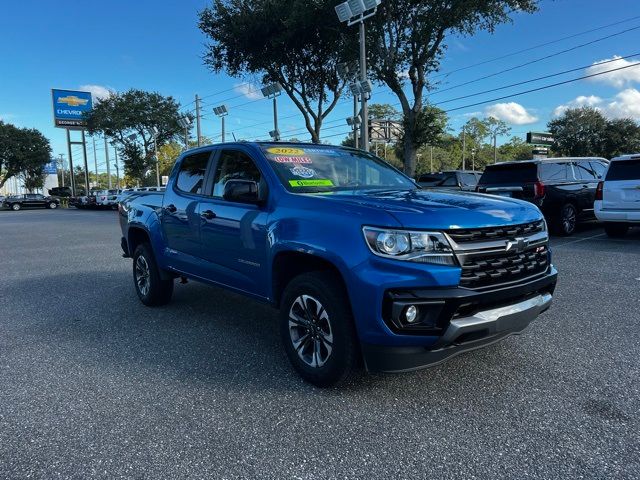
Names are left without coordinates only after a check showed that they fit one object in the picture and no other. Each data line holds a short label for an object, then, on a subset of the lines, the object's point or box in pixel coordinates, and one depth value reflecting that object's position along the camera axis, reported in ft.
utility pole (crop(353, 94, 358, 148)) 79.46
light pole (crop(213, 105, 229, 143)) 112.06
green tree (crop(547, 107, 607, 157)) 169.78
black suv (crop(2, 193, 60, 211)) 153.17
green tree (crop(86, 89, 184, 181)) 165.58
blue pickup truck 9.57
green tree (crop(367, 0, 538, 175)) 65.16
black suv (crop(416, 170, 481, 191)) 51.19
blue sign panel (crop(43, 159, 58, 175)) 281.97
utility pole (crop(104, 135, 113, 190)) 183.52
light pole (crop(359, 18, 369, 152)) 58.11
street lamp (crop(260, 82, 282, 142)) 81.97
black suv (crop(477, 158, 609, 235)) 36.17
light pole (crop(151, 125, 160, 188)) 161.17
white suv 31.27
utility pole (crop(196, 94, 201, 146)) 119.31
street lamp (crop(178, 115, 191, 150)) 132.53
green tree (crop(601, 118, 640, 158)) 162.81
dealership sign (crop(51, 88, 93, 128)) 181.37
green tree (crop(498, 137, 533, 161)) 315.37
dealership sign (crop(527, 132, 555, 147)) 168.35
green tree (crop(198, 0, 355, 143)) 71.56
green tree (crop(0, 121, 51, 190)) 196.95
